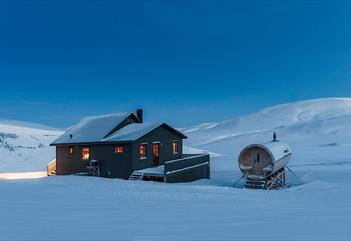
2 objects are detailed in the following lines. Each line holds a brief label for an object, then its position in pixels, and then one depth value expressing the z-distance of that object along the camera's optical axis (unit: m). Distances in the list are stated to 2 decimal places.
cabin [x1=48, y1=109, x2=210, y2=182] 26.06
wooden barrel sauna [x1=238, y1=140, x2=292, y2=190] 24.52
